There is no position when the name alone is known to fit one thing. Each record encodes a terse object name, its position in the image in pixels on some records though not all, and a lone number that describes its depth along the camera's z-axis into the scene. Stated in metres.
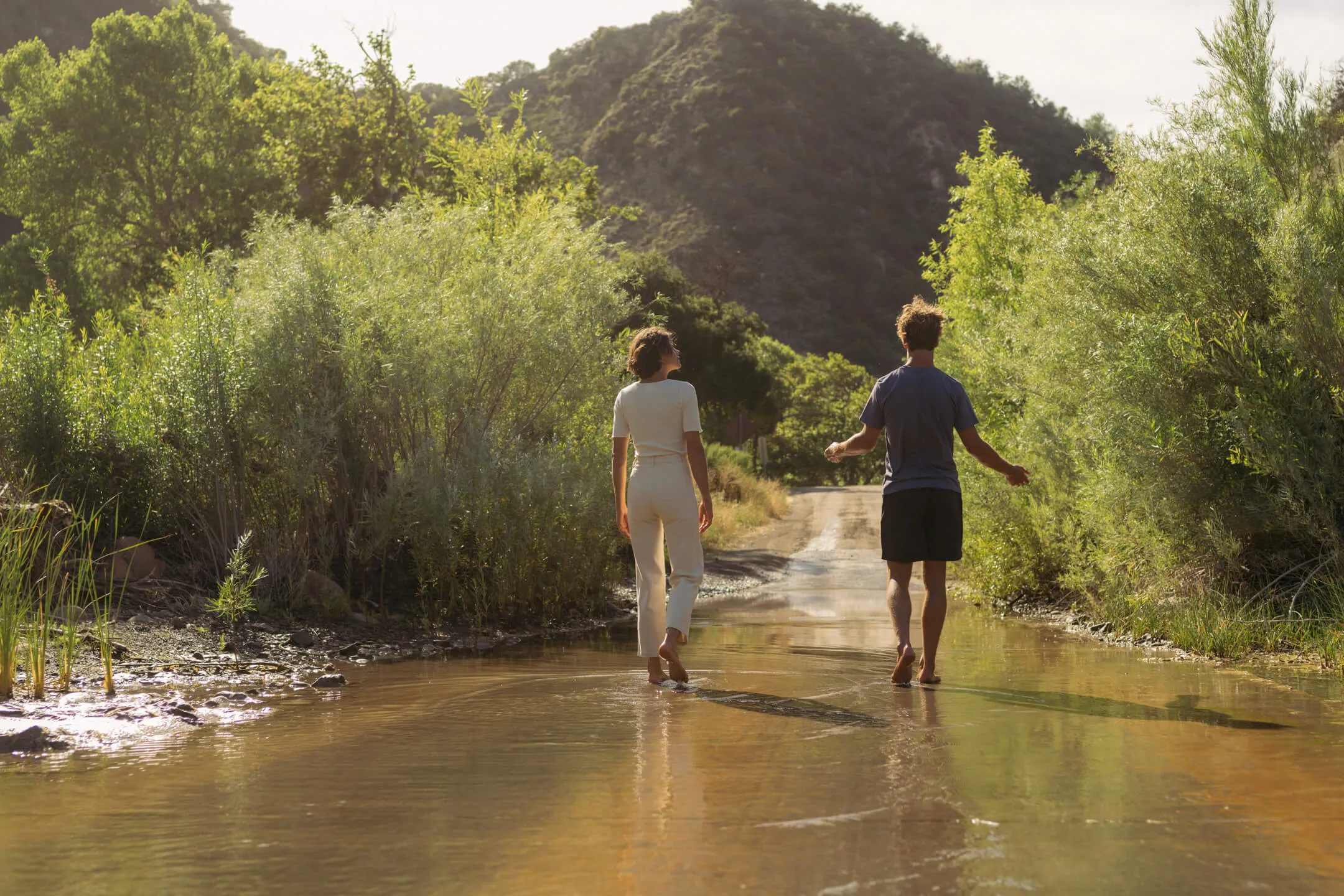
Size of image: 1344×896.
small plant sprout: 9.02
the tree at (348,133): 32.12
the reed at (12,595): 6.63
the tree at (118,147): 38.69
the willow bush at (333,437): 10.31
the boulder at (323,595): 10.09
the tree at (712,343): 35.84
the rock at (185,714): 6.31
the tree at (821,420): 50.69
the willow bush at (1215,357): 8.62
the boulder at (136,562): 9.87
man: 7.13
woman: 7.11
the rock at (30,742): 5.52
